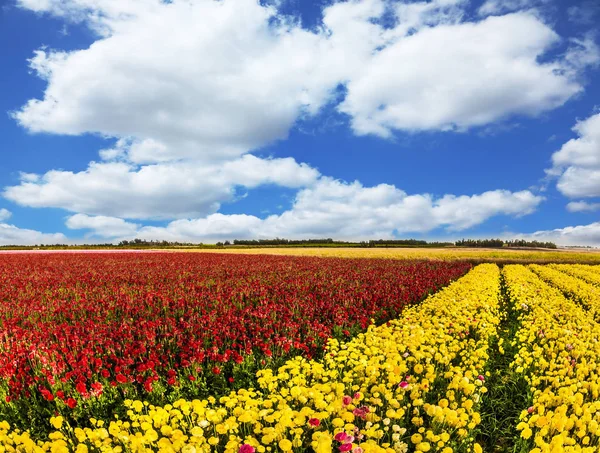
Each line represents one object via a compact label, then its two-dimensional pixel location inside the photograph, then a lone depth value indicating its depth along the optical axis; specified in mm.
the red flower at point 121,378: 5293
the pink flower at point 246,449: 3457
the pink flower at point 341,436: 3641
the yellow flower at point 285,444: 3469
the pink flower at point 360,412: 4230
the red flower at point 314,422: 3804
